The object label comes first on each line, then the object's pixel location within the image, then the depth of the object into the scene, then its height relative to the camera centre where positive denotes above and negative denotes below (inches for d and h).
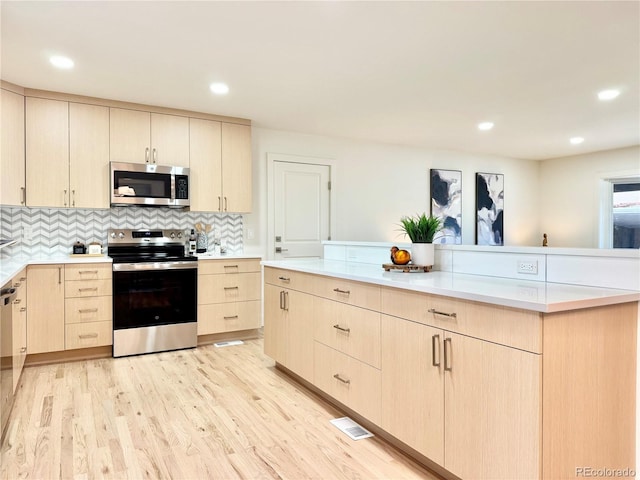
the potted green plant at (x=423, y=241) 99.8 -1.1
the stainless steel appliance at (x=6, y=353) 85.1 -25.0
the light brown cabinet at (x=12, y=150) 133.6 +27.6
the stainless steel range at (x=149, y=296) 149.6 -22.0
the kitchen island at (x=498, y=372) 56.6 -21.0
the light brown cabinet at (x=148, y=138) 156.3 +37.4
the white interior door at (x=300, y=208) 201.9 +13.8
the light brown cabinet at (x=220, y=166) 171.0 +29.0
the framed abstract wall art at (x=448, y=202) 253.8 +20.8
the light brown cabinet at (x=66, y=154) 143.3 +28.6
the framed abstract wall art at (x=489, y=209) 269.4 +18.0
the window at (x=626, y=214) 256.1 +13.7
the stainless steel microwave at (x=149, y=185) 153.8 +19.2
